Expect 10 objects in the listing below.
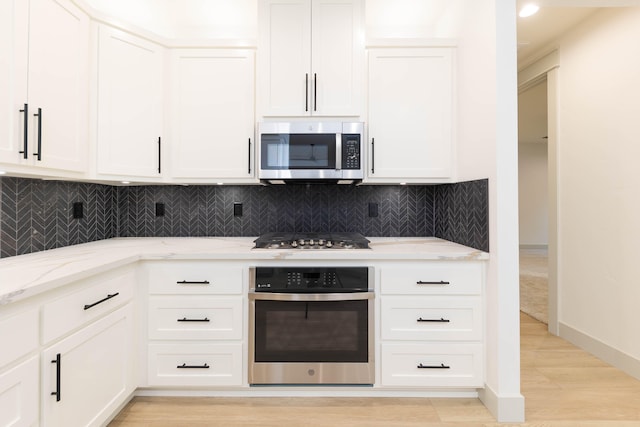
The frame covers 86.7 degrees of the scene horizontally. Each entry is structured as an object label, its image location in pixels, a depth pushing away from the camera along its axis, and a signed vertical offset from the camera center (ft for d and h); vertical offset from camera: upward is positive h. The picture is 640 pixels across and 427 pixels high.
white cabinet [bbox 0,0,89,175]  4.84 +2.14
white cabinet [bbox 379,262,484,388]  6.44 -2.00
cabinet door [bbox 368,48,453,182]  7.61 +2.41
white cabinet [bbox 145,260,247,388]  6.44 -2.01
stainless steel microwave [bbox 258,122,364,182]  7.25 +1.49
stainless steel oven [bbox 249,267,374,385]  6.48 -2.06
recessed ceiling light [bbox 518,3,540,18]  6.72 +4.59
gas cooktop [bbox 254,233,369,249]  6.91 -0.47
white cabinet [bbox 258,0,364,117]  7.39 +3.55
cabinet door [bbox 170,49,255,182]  7.58 +2.36
